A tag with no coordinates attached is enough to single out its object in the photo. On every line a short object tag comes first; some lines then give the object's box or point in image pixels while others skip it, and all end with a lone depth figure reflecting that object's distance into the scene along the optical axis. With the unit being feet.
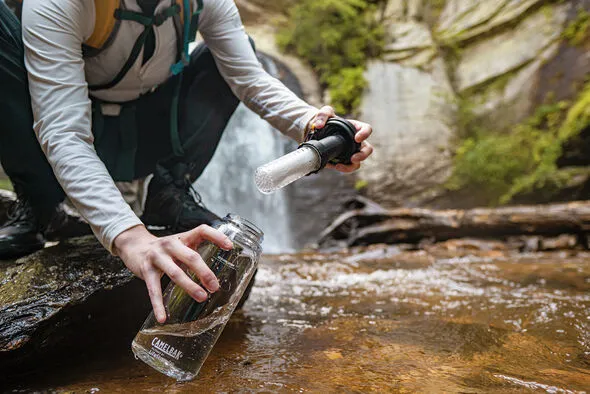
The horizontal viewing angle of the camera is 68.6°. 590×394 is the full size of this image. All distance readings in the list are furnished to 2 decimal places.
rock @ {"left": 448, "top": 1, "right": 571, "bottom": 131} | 23.68
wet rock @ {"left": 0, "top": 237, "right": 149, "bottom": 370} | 3.70
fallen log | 13.08
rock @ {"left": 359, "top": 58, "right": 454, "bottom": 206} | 25.84
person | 3.51
